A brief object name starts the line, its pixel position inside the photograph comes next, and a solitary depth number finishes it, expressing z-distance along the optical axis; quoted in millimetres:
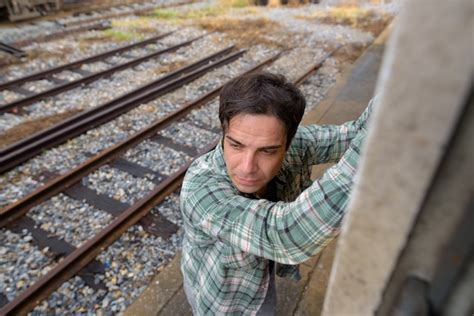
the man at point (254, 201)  1153
